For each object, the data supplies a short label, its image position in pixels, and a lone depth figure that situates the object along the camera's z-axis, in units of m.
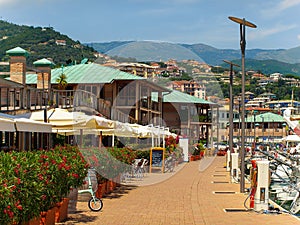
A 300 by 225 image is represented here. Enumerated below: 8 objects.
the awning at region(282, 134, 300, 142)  48.81
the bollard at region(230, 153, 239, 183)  22.67
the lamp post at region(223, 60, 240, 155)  26.39
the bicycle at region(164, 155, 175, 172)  28.58
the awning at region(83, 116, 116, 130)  16.67
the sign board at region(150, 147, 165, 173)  27.91
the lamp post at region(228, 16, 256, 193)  17.92
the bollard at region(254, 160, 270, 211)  13.31
